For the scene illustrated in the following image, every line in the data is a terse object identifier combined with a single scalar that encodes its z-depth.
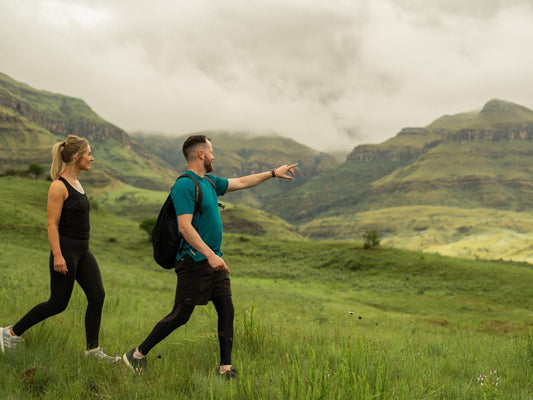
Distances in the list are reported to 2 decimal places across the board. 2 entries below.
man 3.73
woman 4.21
